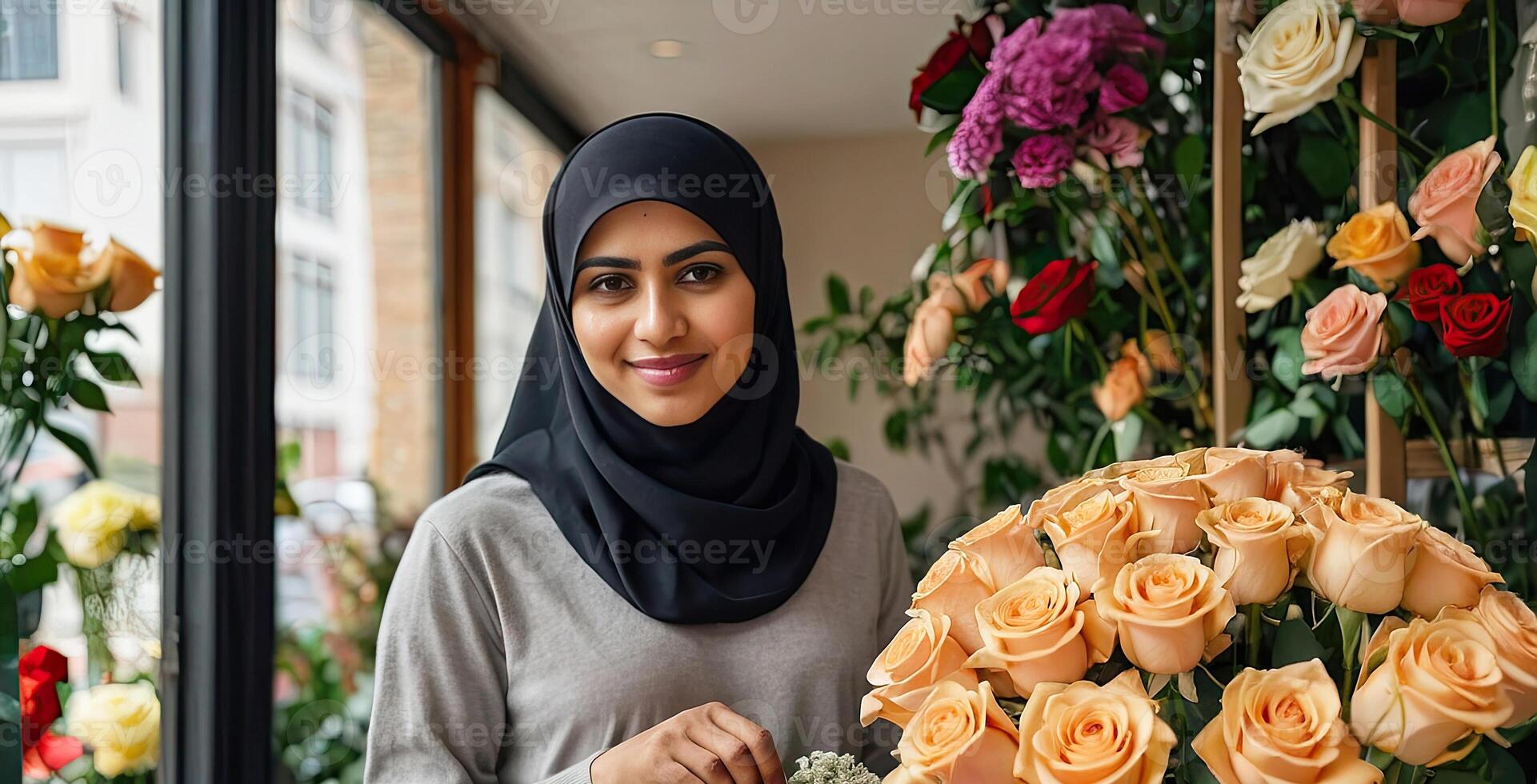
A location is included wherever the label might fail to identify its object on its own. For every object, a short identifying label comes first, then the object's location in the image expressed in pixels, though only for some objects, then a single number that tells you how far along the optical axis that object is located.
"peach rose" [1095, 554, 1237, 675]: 0.49
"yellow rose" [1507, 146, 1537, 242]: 0.75
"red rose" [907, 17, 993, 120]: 1.39
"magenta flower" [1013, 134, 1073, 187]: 1.30
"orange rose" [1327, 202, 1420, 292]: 0.97
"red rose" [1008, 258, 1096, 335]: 1.32
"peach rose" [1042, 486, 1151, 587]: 0.54
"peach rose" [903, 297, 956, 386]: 1.47
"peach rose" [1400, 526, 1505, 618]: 0.53
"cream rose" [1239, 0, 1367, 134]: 0.99
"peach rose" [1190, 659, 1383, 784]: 0.47
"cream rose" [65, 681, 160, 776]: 0.91
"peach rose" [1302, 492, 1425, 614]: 0.51
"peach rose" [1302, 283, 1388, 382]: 0.98
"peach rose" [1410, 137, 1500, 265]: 0.87
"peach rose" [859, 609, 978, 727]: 0.56
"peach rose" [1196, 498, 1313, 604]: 0.51
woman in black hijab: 0.90
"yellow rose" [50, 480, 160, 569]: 0.90
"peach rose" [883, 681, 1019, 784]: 0.51
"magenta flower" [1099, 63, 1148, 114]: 1.27
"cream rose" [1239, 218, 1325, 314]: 1.11
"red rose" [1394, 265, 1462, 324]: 0.92
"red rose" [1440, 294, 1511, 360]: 0.88
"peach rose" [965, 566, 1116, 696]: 0.51
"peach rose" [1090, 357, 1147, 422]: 1.36
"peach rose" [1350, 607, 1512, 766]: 0.48
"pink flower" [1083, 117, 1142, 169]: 1.30
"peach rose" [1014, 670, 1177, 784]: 0.48
